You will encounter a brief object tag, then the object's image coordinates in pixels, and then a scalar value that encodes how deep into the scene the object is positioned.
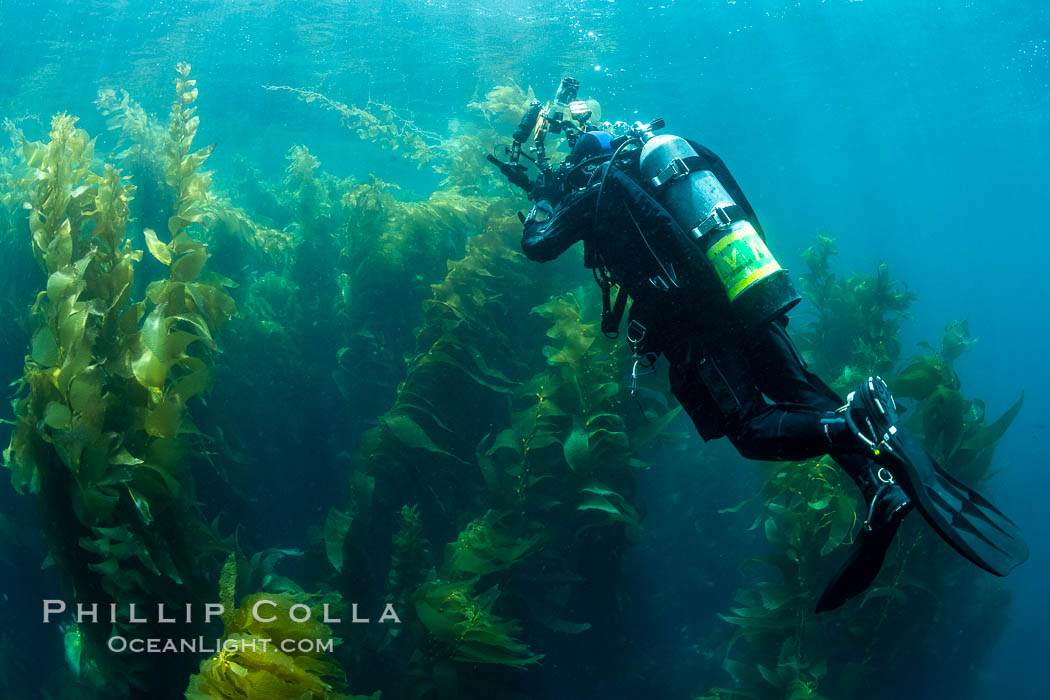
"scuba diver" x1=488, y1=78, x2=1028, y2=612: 2.32
